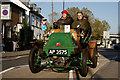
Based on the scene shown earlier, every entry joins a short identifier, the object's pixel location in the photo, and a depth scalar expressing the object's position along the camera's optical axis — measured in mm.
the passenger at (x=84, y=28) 8047
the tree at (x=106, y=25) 68188
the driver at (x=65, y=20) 8016
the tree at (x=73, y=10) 37634
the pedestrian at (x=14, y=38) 25805
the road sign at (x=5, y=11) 24766
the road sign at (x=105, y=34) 40028
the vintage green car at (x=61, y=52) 6371
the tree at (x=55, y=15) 43594
